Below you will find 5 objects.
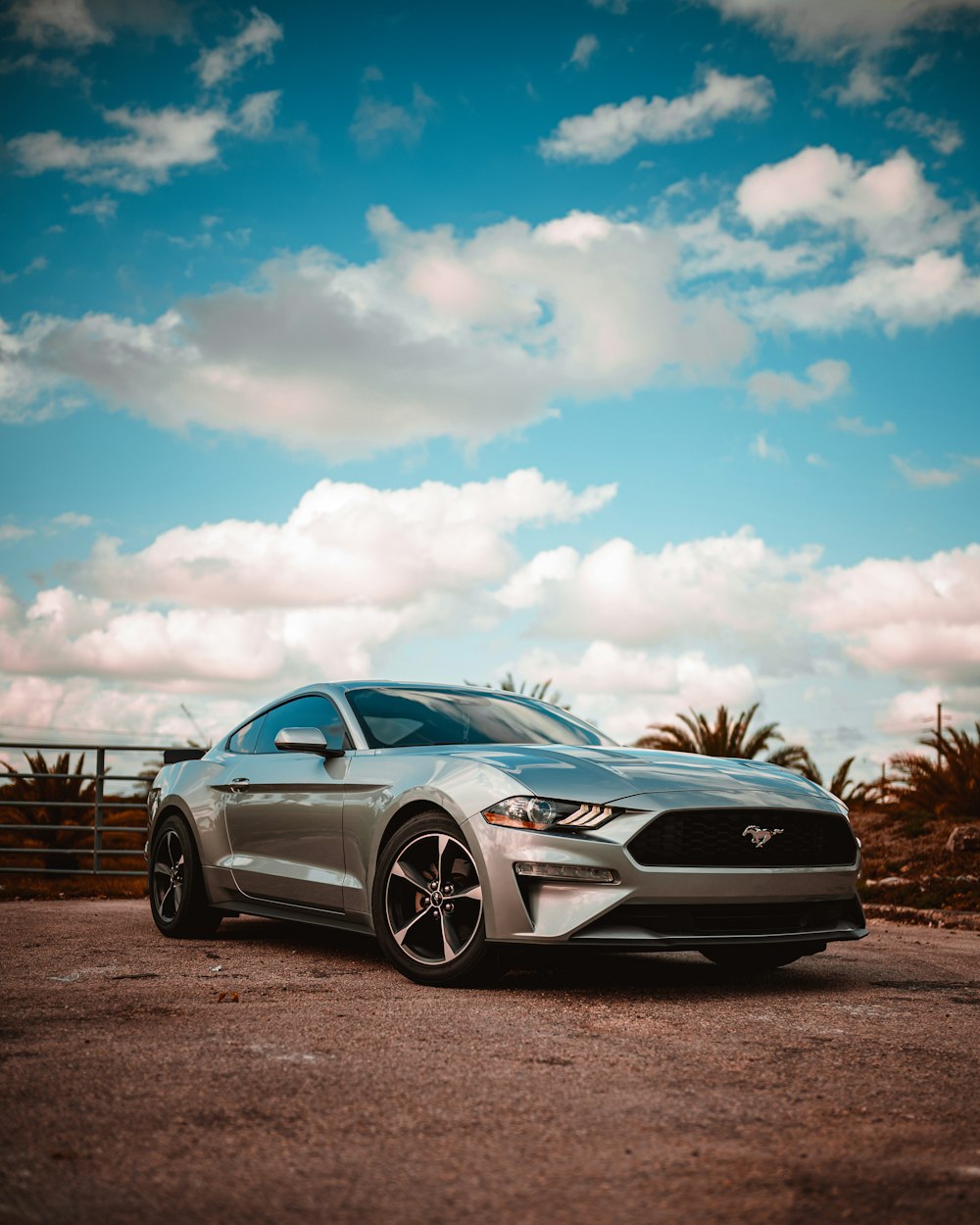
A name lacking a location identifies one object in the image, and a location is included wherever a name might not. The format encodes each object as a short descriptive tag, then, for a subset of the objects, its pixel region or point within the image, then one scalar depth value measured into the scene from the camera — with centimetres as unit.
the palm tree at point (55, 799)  1450
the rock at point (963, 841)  1161
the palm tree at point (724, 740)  1855
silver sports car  493
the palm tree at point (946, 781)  1405
